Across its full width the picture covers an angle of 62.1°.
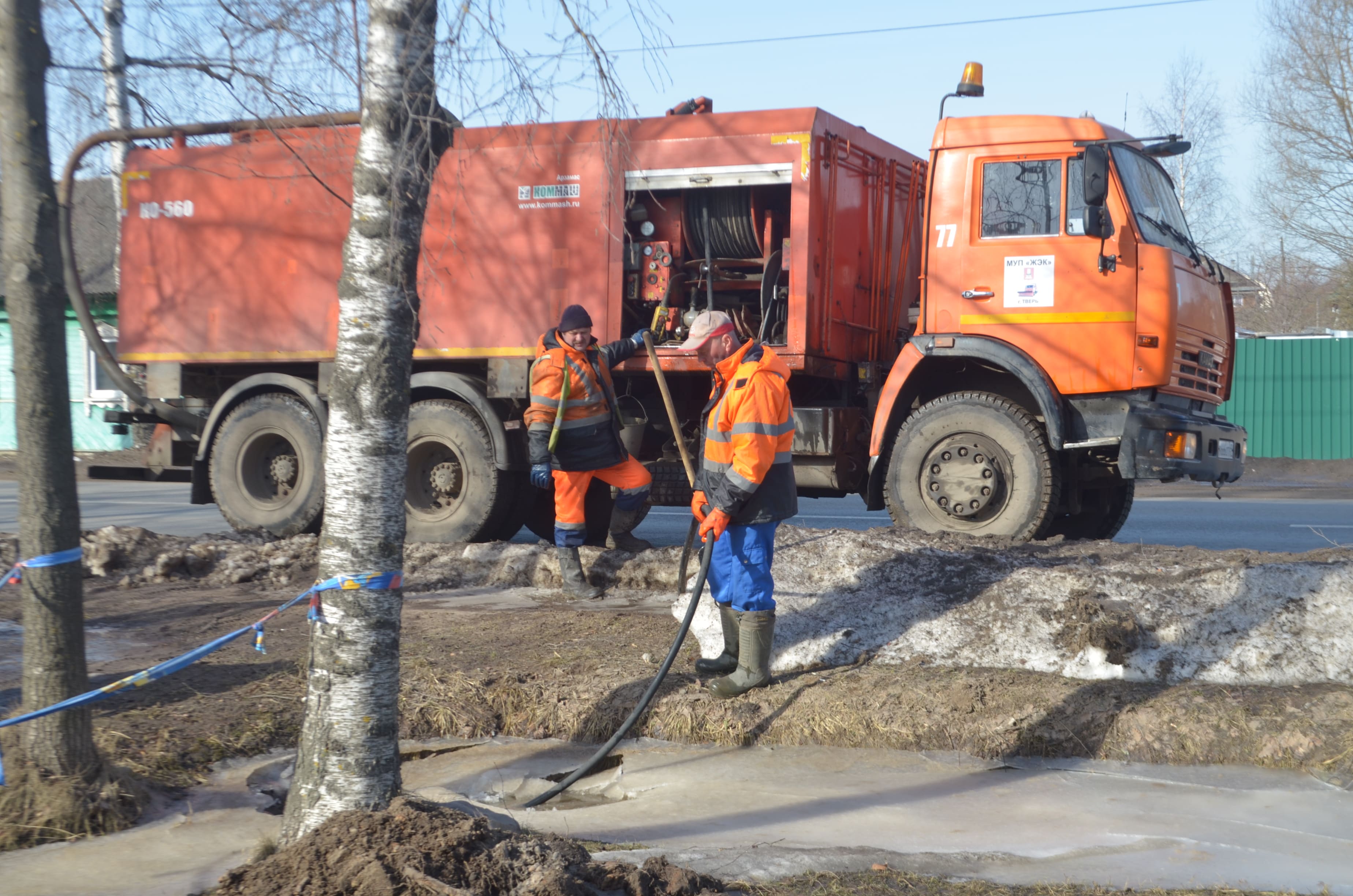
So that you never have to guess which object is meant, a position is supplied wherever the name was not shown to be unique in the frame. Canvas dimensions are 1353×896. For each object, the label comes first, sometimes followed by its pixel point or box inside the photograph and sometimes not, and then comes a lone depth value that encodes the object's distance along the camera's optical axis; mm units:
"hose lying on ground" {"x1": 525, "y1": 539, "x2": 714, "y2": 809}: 4125
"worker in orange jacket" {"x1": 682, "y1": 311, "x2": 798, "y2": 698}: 4891
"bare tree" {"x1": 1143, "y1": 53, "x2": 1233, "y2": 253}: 29406
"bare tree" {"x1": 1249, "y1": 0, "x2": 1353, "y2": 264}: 22250
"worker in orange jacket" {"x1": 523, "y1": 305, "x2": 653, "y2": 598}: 6945
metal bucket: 8352
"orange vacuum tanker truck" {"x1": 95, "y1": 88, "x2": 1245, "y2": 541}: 7000
